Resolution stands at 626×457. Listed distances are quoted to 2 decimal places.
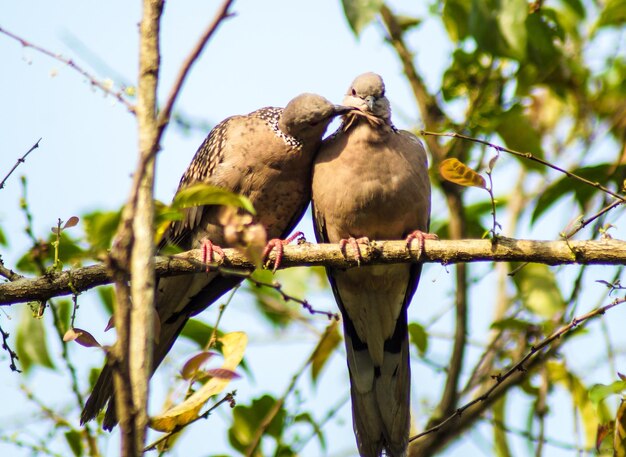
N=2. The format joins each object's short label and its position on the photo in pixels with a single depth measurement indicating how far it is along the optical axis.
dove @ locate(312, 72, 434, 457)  10.16
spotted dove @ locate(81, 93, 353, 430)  10.89
